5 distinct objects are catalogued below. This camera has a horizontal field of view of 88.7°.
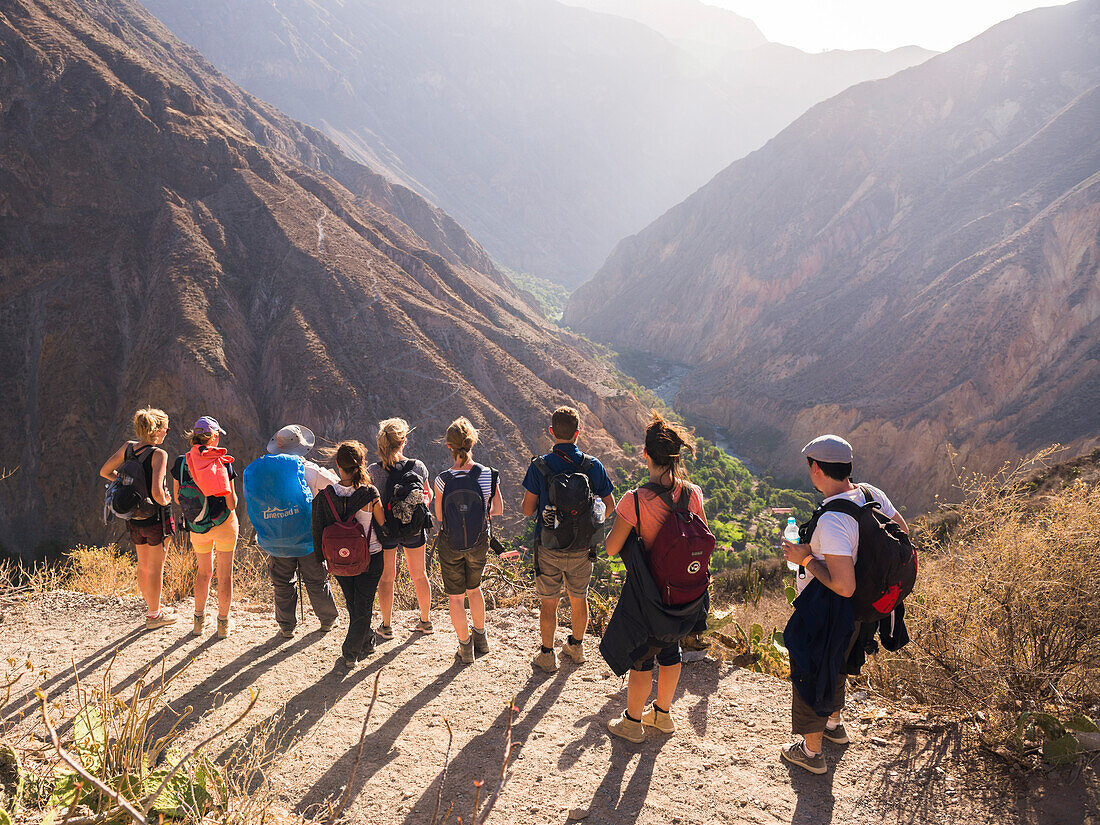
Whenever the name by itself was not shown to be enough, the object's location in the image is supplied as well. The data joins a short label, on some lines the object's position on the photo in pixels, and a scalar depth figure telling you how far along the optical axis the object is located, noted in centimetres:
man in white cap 279
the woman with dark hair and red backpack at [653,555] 307
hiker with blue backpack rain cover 429
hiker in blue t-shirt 381
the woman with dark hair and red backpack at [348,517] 401
